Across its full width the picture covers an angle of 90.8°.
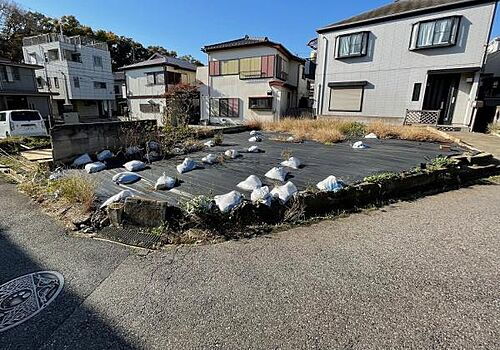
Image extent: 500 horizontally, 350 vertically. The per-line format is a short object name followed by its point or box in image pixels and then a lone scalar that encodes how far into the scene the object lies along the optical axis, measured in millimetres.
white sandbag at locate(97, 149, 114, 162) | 6355
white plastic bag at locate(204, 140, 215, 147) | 8191
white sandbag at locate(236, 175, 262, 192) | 4184
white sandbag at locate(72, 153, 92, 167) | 6008
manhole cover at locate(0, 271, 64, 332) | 2010
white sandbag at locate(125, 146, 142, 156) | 6704
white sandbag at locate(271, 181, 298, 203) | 3662
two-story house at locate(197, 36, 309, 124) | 17375
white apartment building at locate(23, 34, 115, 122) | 25422
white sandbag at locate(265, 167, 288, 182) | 4727
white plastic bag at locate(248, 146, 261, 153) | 7275
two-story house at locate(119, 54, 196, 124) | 21781
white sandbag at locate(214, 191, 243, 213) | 3336
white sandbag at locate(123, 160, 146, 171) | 5482
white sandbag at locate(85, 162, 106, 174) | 5444
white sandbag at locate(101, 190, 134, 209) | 3512
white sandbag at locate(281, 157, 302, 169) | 5527
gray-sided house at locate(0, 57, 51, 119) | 18984
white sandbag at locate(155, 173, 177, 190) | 4312
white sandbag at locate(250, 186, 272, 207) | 3518
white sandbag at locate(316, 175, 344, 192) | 4028
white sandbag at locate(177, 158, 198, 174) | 5246
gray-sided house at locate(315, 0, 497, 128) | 11422
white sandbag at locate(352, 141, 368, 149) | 7672
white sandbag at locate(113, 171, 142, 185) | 4712
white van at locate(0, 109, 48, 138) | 9648
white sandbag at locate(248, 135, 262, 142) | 9345
